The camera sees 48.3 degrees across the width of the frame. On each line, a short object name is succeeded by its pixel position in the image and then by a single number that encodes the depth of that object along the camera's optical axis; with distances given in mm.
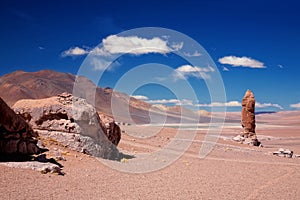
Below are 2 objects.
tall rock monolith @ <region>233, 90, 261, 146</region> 35531
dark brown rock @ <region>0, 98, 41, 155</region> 10781
